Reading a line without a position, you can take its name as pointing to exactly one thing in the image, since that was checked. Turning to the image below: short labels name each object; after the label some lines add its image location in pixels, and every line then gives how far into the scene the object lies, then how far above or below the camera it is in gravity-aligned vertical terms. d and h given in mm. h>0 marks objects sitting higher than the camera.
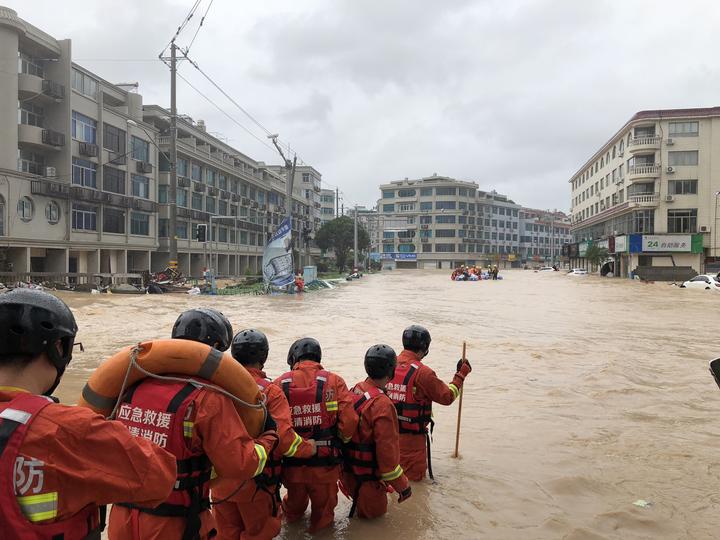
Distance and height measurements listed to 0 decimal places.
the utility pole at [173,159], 26969 +4769
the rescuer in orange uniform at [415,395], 4699 -1228
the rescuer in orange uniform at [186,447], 2453 -913
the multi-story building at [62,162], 28688 +5559
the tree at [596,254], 58344 +543
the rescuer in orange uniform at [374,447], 4016 -1470
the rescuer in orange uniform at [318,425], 3854 -1239
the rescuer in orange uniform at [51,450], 1627 -642
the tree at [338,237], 72250 +2363
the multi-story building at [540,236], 119062 +5154
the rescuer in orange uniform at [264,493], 3275 -1588
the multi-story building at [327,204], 111825 +10550
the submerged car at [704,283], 35688 -1543
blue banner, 29125 -285
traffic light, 26891 +942
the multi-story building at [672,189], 48188 +6661
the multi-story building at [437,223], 101188 +6295
